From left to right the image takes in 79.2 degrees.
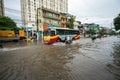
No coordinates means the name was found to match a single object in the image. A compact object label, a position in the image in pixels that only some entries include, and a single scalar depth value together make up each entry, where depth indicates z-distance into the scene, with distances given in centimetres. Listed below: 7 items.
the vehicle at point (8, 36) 1612
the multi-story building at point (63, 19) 3183
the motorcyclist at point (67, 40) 1286
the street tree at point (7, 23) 2110
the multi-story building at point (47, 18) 2585
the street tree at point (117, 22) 2041
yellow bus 1361
